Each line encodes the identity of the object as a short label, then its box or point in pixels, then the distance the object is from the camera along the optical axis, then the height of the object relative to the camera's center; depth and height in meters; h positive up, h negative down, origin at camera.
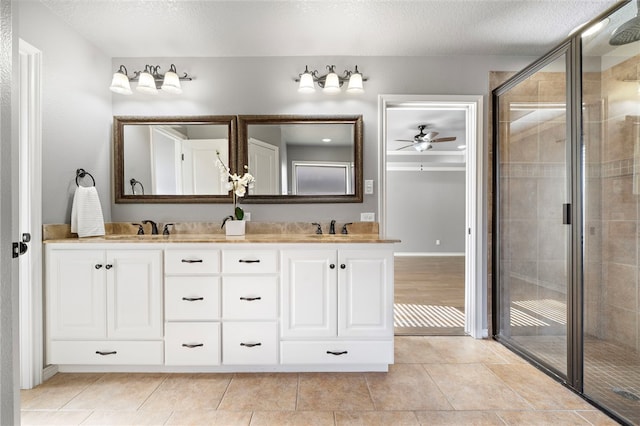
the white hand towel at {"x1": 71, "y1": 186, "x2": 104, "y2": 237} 2.33 +0.01
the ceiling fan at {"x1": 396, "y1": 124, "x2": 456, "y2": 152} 5.55 +1.28
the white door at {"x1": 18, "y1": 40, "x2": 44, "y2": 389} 2.02 +0.03
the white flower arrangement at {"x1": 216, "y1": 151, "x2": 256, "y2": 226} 2.59 +0.24
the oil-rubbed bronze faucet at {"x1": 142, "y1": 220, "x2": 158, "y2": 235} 2.76 -0.12
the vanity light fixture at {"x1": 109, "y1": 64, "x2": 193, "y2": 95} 2.62 +1.08
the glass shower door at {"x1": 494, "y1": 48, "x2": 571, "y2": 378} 2.13 -0.03
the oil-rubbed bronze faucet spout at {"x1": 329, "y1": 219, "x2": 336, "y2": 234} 2.74 -0.13
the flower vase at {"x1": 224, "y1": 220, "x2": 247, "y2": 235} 2.54 -0.11
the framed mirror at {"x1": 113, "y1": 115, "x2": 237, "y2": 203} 2.78 +0.48
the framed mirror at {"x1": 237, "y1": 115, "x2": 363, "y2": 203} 2.76 +0.48
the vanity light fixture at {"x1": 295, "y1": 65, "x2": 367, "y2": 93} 2.63 +1.05
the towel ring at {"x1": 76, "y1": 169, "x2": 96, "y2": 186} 2.43 +0.30
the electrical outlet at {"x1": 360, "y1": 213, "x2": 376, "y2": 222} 2.79 -0.04
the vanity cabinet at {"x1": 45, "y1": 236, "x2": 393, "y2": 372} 2.15 -0.62
